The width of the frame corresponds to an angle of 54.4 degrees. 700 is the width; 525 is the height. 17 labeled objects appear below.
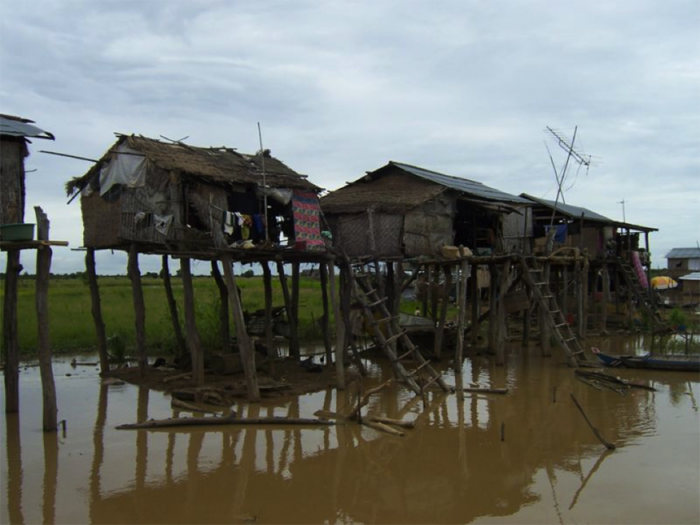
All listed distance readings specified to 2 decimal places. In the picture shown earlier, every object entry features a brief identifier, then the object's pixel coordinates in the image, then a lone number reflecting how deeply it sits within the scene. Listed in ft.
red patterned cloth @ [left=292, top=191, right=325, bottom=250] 43.92
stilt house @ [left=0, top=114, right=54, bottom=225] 31.76
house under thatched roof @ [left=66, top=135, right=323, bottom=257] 39.17
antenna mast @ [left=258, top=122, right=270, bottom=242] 42.11
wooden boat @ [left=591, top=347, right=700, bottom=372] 48.78
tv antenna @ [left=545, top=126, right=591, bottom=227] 59.72
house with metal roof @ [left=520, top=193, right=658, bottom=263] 74.95
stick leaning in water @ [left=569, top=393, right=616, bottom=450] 28.70
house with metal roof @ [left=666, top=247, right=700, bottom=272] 139.51
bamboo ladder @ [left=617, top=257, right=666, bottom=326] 76.27
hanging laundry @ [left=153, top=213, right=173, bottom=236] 39.11
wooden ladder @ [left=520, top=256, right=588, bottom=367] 49.62
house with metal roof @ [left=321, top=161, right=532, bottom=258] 51.67
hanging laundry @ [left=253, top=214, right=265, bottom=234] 42.39
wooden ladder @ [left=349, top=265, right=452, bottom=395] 40.70
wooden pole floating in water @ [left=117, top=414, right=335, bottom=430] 32.30
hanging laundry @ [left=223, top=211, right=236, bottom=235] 40.11
